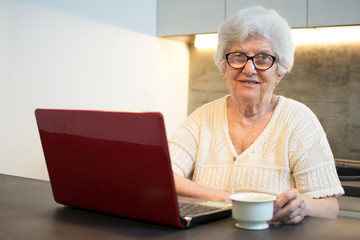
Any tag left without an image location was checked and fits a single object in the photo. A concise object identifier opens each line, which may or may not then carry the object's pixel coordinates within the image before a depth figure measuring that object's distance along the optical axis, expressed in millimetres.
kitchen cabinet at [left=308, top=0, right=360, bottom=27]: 2430
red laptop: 848
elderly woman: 1423
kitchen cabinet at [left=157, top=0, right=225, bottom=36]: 2824
